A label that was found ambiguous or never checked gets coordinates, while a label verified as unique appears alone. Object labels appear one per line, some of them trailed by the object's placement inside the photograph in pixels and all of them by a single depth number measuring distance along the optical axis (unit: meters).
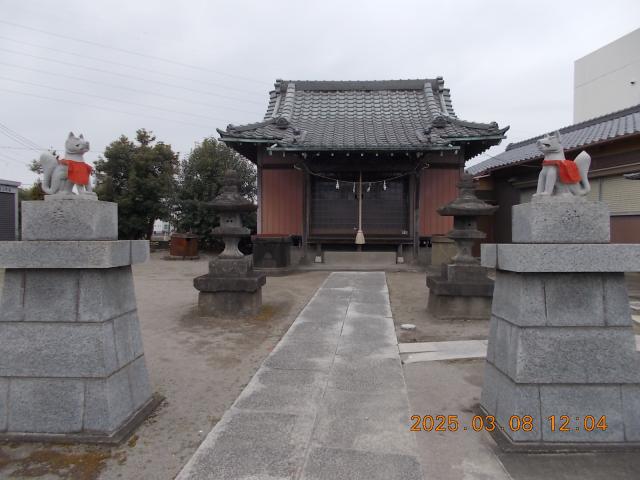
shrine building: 13.31
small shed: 17.75
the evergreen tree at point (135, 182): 22.55
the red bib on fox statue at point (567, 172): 3.14
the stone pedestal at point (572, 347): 2.89
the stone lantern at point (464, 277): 7.04
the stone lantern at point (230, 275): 7.20
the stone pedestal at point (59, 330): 2.98
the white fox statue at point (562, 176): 3.15
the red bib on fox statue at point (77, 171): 3.20
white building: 25.81
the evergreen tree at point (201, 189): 21.02
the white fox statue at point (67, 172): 3.18
